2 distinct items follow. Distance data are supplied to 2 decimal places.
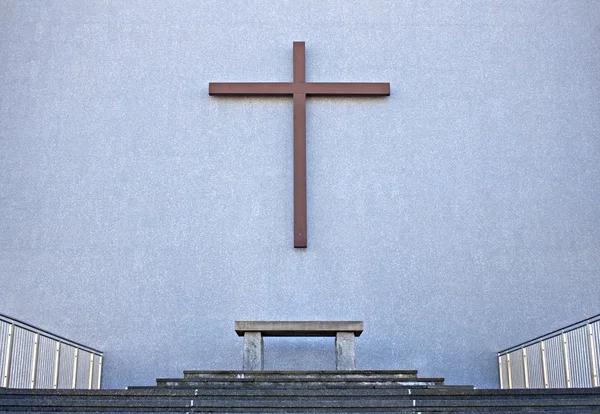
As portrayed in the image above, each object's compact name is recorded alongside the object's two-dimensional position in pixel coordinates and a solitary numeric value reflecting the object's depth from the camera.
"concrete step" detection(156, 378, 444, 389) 6.69
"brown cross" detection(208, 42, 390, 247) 9.91
